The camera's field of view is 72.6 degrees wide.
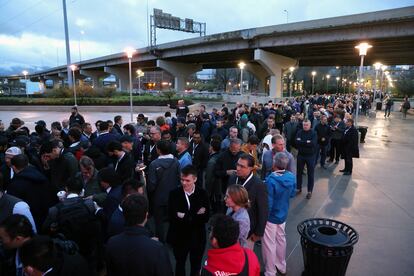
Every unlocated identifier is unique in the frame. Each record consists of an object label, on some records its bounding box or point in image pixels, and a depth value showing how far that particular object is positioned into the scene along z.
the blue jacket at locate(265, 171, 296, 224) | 3.81
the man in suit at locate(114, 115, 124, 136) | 8.32
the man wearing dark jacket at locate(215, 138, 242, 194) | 5.12
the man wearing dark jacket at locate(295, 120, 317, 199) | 6.80
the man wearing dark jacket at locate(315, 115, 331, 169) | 8.99
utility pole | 28.67
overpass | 23.09
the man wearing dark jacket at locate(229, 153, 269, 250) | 3.53
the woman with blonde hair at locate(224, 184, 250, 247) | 3.00
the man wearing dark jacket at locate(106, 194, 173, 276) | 2.21
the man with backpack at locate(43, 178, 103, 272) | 2.90
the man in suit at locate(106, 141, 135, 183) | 4.60
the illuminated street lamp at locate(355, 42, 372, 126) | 13.92
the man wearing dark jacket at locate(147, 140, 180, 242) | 4.25
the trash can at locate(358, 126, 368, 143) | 14.67
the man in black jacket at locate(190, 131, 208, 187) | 6.14
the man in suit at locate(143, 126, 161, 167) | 5.90
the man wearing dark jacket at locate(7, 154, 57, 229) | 3.63
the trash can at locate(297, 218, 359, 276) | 3.39
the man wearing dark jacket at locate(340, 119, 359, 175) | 9.04
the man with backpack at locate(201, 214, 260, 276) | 2.18
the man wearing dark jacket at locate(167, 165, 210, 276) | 3.35
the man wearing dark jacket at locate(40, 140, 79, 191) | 4.68
